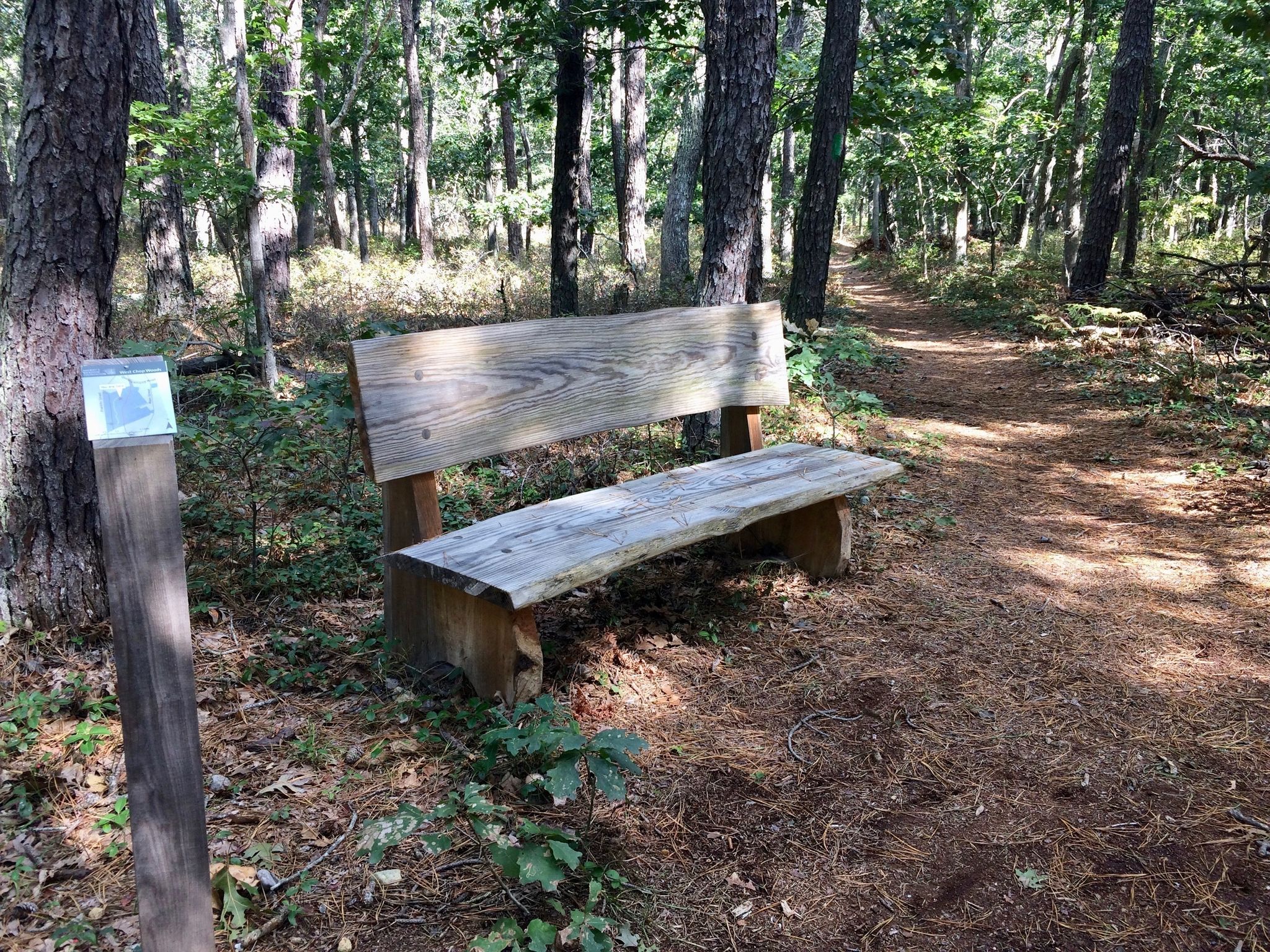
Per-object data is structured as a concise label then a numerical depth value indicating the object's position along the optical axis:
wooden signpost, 1.37
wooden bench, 2.67
